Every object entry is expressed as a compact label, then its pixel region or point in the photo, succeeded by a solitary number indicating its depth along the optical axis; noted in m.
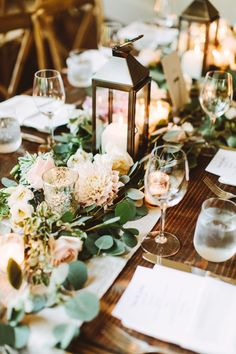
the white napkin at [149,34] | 2.48
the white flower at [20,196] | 1.20
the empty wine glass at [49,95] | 1.60
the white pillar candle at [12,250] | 1.08
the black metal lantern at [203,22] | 1.94
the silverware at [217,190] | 1.39
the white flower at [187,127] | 1.64
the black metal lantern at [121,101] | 1.37
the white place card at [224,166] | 1.48
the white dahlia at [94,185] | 1.24
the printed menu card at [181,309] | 0.94
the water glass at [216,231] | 1.07
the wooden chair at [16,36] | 3.09
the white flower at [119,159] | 1.36
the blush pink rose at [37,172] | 1.26
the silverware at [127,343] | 0.92
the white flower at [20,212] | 1.16
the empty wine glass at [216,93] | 1.62
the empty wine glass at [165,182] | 1.14
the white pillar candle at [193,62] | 2.04
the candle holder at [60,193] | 1.20
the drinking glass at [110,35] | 2.22
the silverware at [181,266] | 1.08
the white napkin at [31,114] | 1.75
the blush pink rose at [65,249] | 1.07
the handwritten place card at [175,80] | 1.82
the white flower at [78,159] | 1.34
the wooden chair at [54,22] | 3.29
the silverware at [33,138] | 1.70
